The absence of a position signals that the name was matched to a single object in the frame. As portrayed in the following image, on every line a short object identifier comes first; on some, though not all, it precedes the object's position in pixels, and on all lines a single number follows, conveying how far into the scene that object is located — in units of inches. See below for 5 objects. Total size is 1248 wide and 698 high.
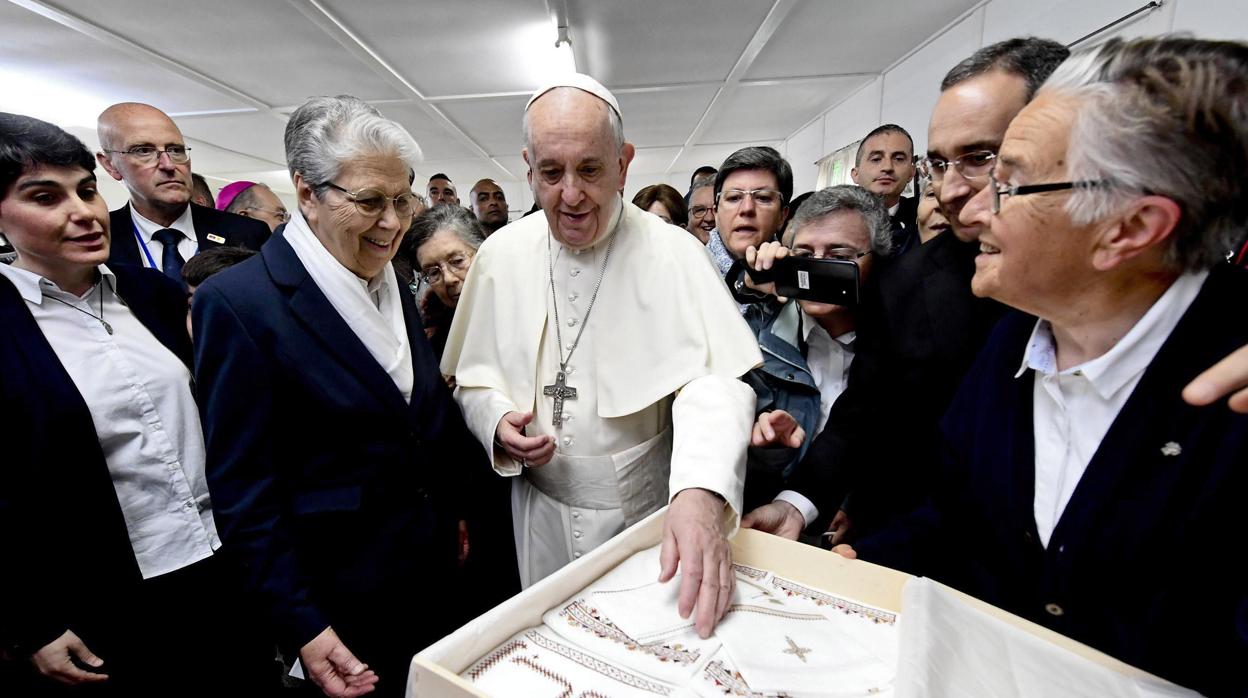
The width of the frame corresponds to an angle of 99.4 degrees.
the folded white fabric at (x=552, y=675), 32.2
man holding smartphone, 72.6
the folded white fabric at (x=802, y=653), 32.5
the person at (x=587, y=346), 60.3
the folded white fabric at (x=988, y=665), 28.7
